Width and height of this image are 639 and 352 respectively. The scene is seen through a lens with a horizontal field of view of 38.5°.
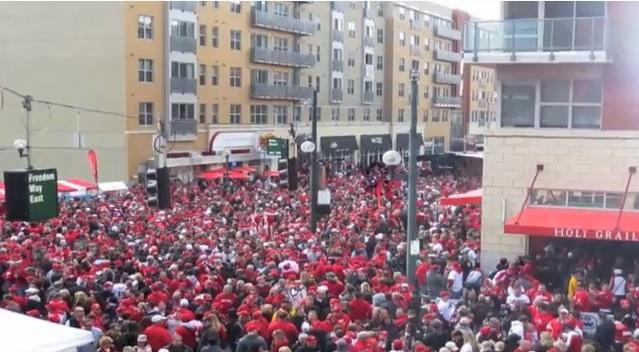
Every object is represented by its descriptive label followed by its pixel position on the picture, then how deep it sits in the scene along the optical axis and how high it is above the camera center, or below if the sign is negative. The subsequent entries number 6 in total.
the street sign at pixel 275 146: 42.97 -1.97
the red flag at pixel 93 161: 31.81 -2.05
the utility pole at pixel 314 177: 25.00 -2.02
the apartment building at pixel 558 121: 21.47 -0.37
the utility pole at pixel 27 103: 24.95 -0.01
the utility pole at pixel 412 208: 17.00 -1.98
